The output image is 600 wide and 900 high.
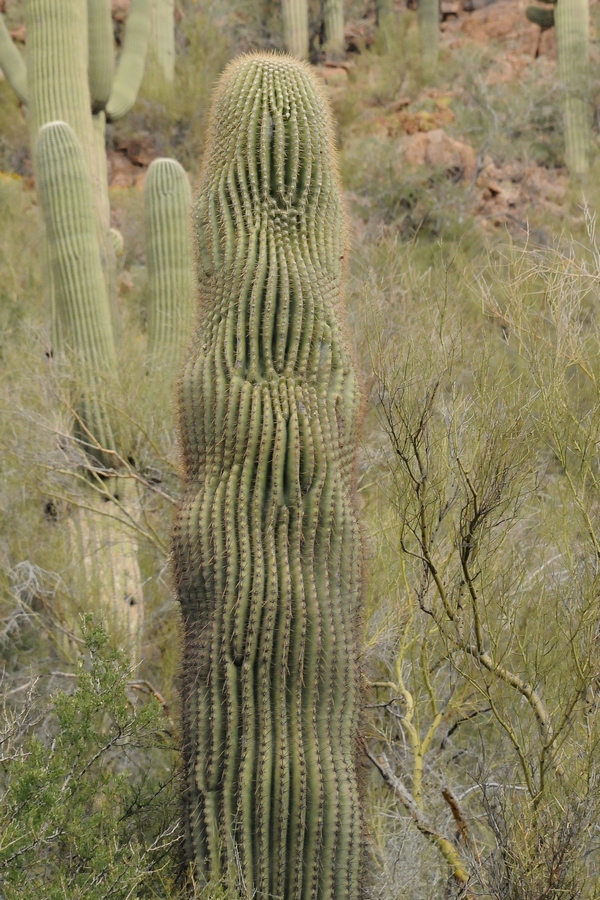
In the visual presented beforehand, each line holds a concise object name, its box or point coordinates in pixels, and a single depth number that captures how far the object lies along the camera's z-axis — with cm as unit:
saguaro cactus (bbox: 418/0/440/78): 2393
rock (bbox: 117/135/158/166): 2127
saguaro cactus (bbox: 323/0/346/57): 2517
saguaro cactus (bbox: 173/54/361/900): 441
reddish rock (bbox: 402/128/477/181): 1814
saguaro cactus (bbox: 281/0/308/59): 2222
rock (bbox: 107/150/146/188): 2058
